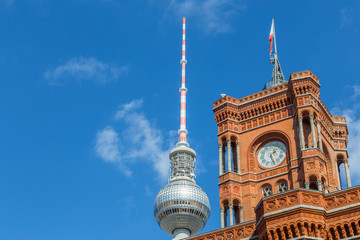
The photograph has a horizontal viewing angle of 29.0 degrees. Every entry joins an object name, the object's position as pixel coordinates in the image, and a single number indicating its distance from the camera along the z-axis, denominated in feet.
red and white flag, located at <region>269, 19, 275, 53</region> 249.14
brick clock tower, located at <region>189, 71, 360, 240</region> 197.16
